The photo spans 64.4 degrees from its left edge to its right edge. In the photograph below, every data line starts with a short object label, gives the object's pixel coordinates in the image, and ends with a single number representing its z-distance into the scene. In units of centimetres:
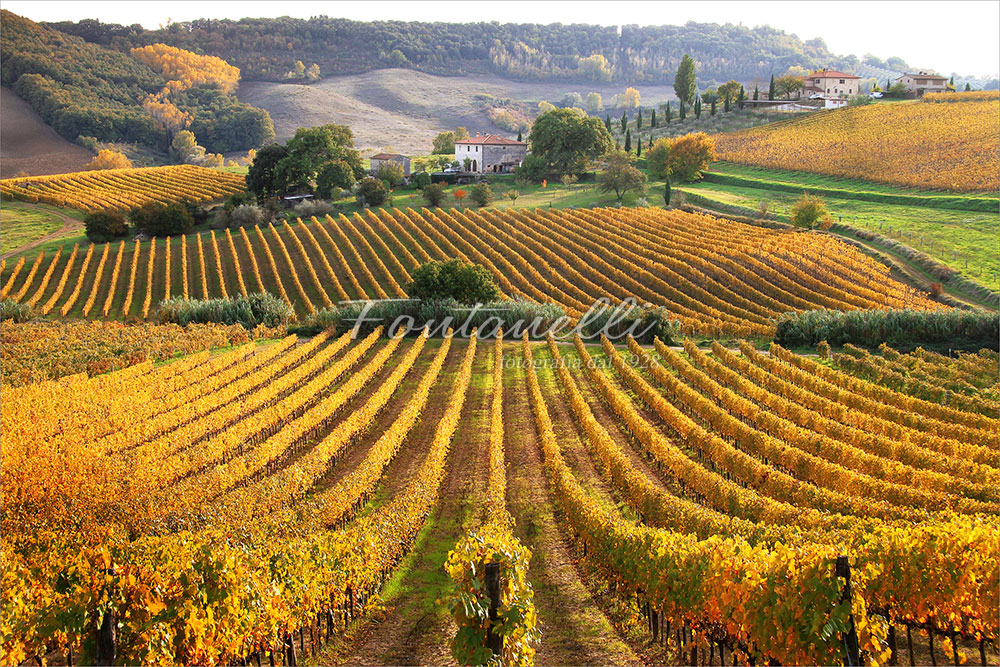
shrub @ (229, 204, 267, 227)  8594
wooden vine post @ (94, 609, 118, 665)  1202
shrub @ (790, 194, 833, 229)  7431
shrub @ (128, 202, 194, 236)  8231
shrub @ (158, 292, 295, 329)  5234
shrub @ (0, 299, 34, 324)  5425
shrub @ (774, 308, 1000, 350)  4522
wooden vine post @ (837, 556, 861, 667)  1157
